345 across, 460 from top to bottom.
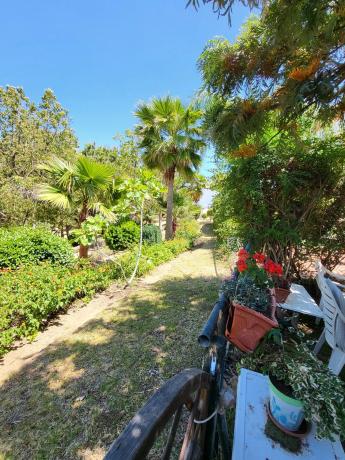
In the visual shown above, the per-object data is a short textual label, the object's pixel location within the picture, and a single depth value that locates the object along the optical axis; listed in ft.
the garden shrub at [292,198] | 10.34
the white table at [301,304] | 8.20
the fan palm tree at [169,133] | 27.76
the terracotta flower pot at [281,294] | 9.60
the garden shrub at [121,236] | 30.68
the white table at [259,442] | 3.26
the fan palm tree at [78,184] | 17.87
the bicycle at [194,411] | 1.82
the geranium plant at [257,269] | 6.89
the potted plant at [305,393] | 3.11
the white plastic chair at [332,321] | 6.14
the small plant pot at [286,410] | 3.41
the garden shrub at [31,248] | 16.05
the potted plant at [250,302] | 5.64
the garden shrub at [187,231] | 36.88
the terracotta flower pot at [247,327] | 5.56
